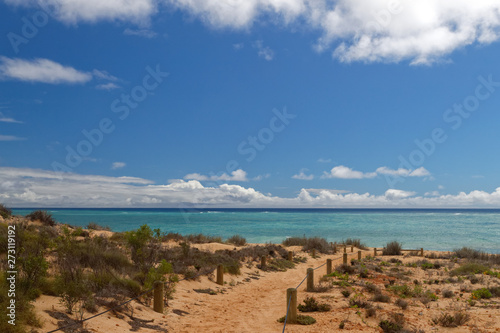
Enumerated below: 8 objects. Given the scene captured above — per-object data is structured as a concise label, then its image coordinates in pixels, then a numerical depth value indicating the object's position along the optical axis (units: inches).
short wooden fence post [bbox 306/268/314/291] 524.7
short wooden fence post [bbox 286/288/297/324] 362.0
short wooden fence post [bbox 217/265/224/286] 576.1
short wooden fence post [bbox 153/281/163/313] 387.2
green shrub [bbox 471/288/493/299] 483.2
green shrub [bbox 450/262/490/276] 684.9
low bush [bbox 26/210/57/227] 1083.3
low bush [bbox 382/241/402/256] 1097.4
